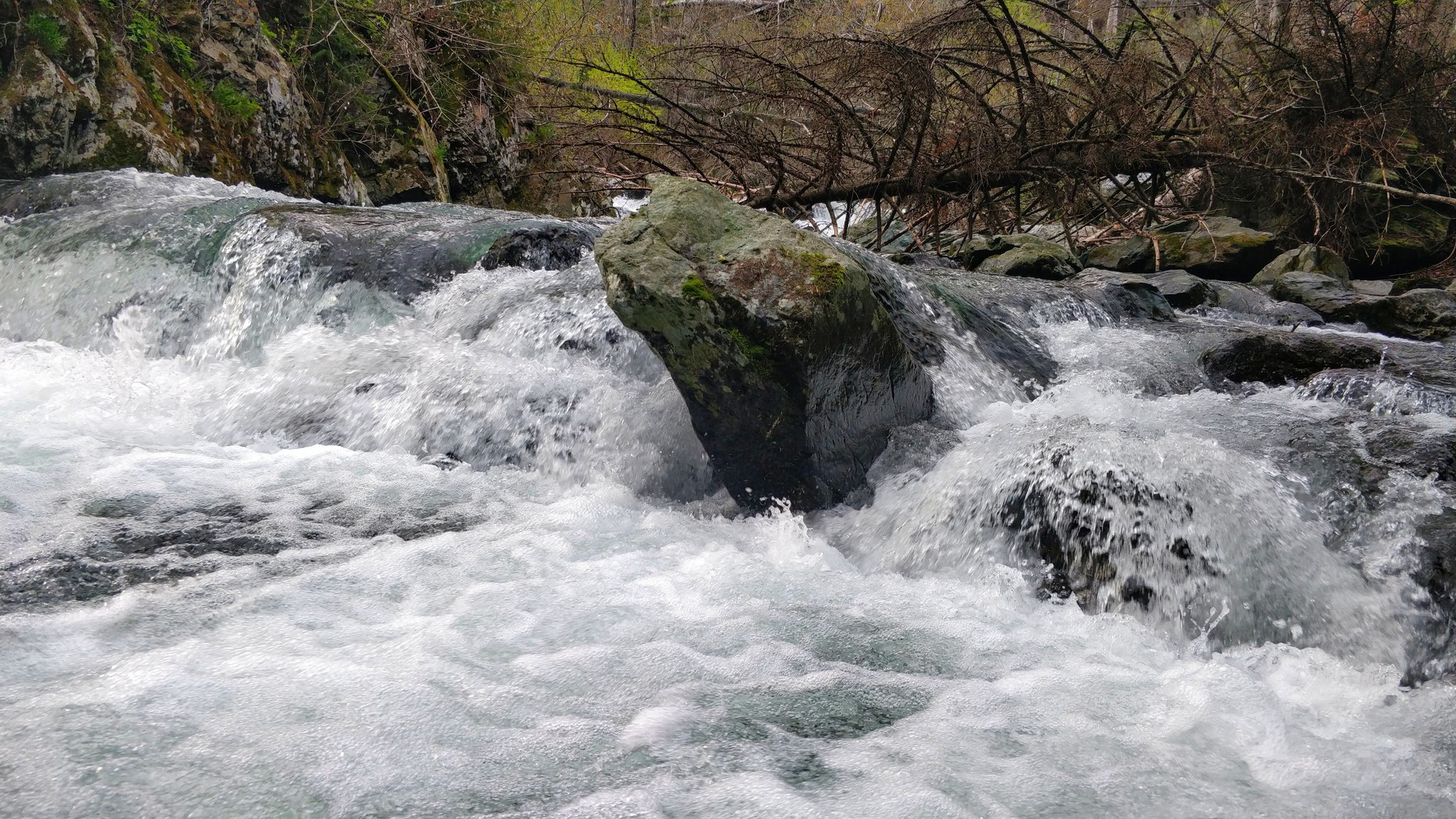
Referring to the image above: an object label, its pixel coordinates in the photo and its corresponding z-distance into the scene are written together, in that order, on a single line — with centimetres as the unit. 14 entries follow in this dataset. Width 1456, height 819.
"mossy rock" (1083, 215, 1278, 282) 723
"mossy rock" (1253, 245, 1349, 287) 684
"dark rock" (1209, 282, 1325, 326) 589
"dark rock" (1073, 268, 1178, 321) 570
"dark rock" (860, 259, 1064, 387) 402
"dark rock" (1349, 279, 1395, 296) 677
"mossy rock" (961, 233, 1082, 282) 681
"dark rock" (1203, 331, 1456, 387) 411
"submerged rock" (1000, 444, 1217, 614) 247
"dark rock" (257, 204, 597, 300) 484
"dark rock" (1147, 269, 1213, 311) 624
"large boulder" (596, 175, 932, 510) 282
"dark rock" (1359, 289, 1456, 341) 532
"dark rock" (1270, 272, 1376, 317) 584
